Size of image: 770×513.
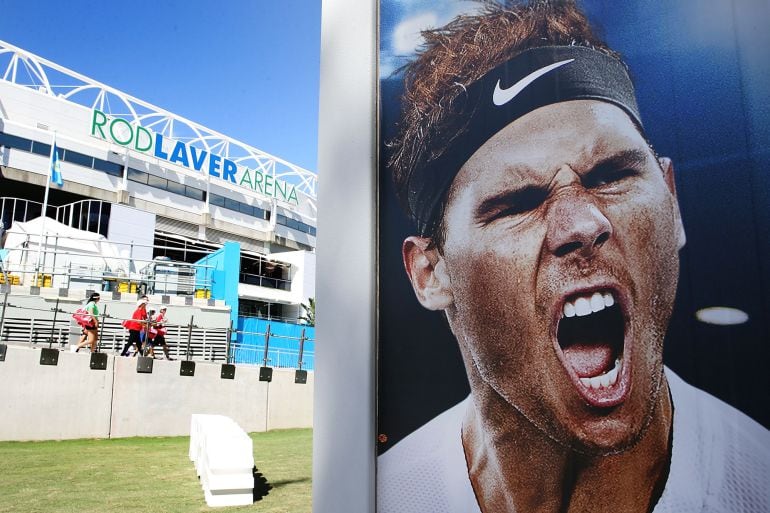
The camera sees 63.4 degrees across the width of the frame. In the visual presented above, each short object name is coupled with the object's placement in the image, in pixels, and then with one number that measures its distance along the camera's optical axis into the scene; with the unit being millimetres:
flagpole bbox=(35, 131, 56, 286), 22766
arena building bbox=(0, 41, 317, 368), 25625
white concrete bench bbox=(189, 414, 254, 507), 7105
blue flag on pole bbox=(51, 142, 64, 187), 36281
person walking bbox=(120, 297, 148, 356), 14820
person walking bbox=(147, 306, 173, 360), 15148
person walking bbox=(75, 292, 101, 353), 14170
